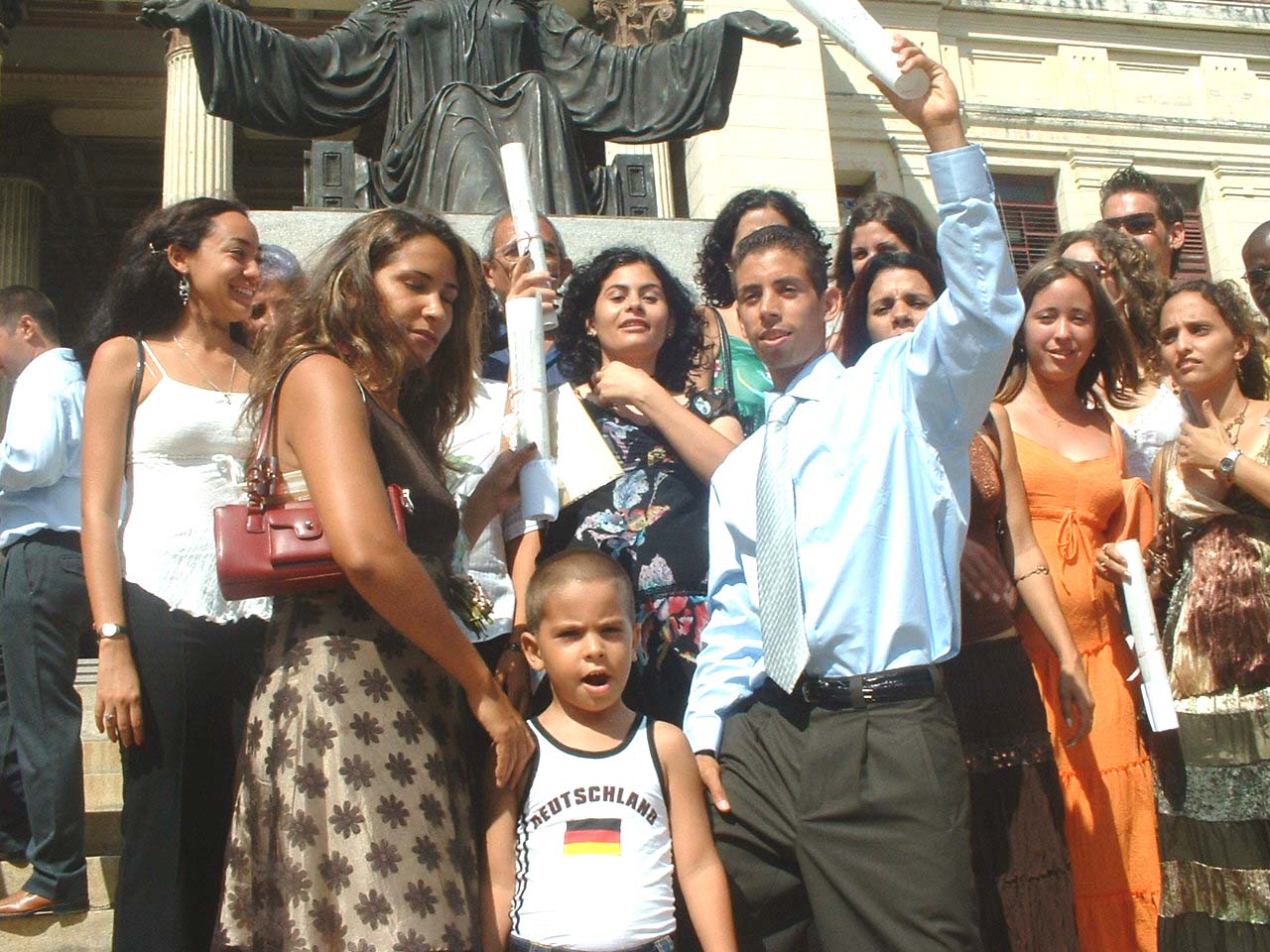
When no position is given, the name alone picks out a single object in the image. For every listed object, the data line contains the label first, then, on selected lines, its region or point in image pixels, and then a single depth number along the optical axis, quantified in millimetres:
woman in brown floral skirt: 2328
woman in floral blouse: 3213
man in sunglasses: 5520
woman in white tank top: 2879
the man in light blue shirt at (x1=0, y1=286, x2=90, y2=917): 3814
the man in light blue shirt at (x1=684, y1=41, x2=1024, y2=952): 2465
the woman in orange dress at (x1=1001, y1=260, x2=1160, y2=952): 3342
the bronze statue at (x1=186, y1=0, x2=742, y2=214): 6398
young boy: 2615
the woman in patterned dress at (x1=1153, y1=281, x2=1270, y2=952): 3391
